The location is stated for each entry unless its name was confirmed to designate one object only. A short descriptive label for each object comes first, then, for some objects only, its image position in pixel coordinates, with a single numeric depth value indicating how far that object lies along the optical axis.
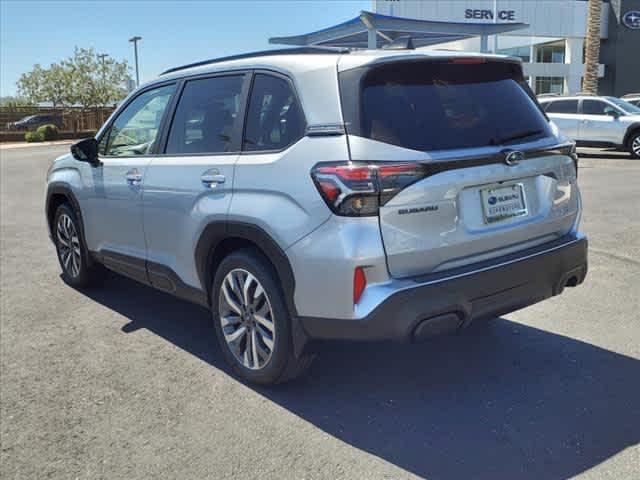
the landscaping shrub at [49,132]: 40.53
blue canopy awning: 23.11
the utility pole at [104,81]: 51.03
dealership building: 43.57
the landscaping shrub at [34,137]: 40.09
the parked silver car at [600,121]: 16.83
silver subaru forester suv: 3.15
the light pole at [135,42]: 50.50
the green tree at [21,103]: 47.35
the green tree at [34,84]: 51.59
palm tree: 26.89
